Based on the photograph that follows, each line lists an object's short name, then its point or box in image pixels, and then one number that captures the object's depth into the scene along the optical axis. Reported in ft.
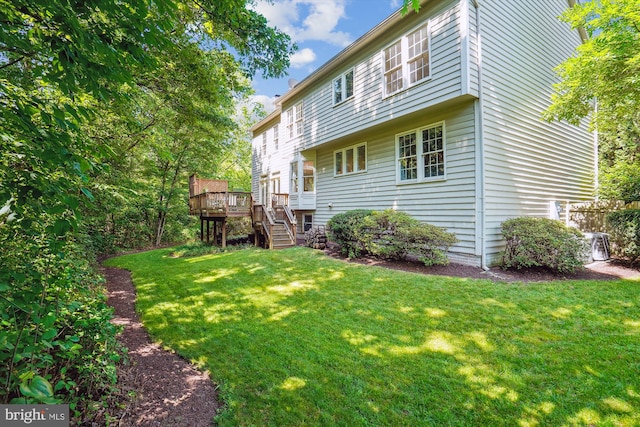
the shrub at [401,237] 21.83
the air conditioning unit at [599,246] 25.34
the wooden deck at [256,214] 36.68
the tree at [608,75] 20.26
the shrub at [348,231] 26.00
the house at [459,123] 22.54
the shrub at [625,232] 22.43
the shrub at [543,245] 19.89
